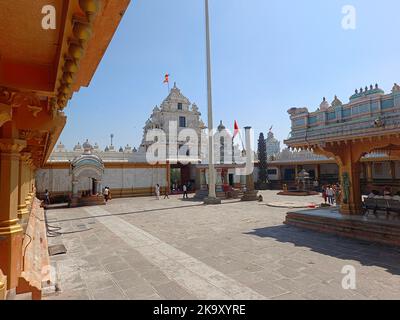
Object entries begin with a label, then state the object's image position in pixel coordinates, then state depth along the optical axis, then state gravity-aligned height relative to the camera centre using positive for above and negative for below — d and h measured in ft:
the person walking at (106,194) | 73.31 -4.66
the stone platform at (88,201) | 65.36 -5.84
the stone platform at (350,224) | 25.73 -5.85
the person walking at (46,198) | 66.80 -4.88
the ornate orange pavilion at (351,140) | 28.19 +4.26
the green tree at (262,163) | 114.83 +5.37
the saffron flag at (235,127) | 91.12 +17.06
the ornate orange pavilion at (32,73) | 6.48 +3.92
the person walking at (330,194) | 53.26 -4.20
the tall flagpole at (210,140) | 64.02 +8.80
